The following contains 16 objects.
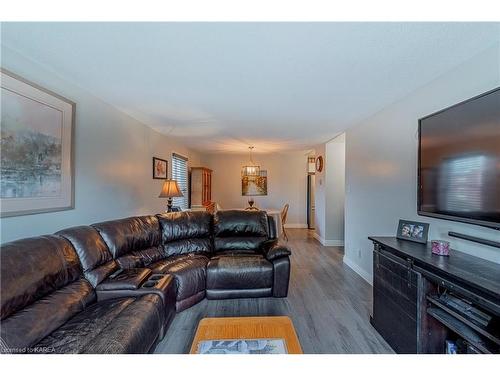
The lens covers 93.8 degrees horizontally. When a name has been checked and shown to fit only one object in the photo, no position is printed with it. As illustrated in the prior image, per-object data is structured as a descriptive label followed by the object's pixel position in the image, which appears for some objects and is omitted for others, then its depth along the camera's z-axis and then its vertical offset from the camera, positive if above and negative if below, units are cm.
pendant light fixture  702 +55
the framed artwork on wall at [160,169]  432 +36
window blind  544 +31
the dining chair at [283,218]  628 -78
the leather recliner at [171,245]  247 -75
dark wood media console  128 -73
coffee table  144 -94
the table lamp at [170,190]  387 -5
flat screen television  145 +21
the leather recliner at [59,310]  126 -80
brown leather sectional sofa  132 -82
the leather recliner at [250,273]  283 -104
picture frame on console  204 -37
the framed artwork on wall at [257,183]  771 +19
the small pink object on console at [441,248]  173 -42
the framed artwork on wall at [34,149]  172 +31
